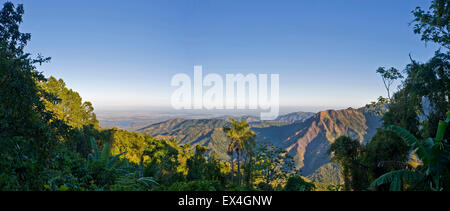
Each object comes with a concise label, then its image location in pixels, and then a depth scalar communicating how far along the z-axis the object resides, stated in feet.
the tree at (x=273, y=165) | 49.98
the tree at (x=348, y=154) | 47.50
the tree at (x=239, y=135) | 67.36
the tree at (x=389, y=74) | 49.11
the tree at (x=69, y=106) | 64.13
